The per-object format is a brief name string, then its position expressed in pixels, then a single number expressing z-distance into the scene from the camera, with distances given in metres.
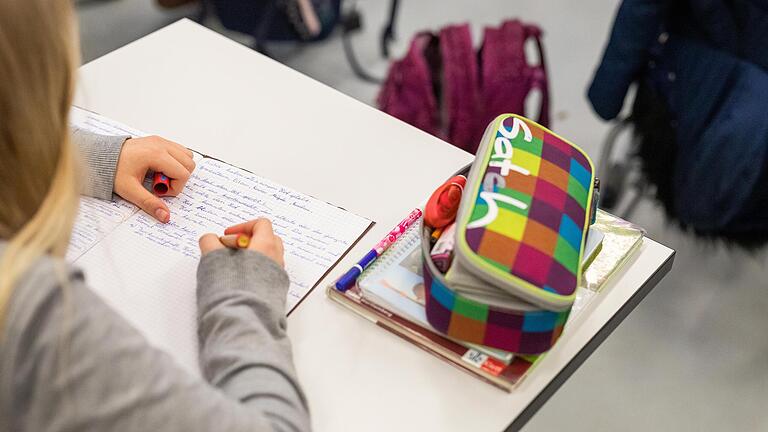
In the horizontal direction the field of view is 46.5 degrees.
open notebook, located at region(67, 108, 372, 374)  0.90
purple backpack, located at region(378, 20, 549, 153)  1.65
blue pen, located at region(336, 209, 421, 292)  0.93
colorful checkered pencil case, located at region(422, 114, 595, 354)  0.82
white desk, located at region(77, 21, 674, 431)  0.84
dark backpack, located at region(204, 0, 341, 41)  2.05
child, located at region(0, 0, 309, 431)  0.64
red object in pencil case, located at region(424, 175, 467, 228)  0.92
